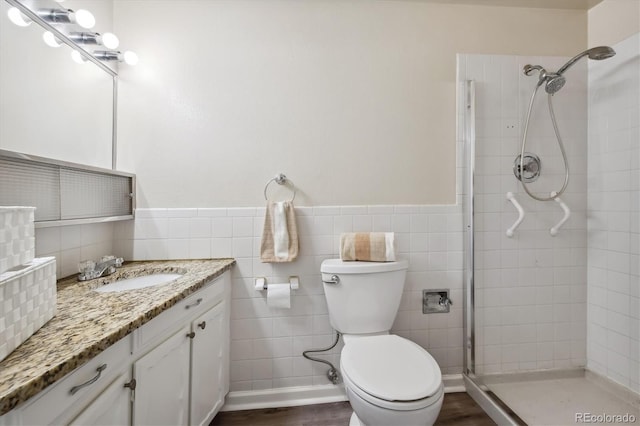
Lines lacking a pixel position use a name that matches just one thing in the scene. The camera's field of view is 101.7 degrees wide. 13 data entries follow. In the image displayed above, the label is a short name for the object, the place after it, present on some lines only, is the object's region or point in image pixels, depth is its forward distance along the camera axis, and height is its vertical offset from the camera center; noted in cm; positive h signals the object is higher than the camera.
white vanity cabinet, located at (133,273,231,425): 85 -60
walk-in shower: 155 -10
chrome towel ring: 150 +18
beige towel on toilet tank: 139 -19
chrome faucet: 116 -27
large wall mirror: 95 +48
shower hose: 148 +38
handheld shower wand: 146 +70
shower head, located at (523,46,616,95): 133 +79
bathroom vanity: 53 -40
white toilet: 91 -62
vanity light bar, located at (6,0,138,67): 98 +79
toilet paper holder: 143 -40
